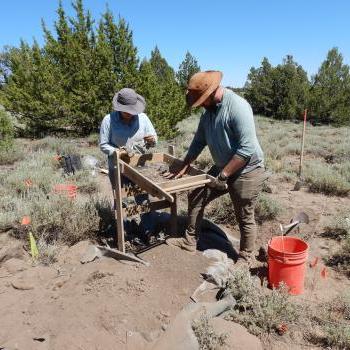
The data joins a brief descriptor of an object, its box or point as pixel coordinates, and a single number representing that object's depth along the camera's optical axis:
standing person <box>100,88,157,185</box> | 4.52
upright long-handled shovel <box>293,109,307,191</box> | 7.78
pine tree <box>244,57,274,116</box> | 20.78
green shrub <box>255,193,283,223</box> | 6.09
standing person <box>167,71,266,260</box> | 3.81
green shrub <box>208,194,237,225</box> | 6.12
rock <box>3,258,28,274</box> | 4.46
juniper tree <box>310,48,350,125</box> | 18.31
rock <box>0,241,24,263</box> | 4.66
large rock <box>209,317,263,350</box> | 3.27
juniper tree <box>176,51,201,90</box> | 18.45
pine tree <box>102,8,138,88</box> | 11.81
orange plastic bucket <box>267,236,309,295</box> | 4.02
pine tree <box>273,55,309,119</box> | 19.30
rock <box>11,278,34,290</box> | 4.04
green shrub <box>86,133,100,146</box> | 12.65
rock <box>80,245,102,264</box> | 4.48
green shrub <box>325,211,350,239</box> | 5.48
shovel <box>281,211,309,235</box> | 5.56
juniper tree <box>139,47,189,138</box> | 11.93
